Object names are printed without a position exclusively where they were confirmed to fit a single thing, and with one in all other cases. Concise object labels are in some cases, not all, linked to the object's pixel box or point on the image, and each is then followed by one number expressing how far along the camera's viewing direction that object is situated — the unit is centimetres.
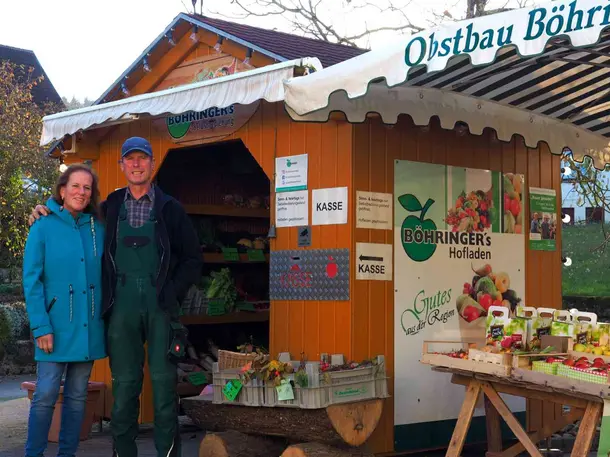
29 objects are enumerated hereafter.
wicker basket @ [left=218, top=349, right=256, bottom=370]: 677
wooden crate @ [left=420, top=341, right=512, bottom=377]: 557
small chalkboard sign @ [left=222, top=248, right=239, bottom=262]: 883
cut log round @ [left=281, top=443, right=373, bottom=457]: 591
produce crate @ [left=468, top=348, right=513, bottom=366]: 558
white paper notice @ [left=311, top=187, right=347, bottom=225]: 654
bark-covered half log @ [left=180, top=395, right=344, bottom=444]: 598
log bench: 596
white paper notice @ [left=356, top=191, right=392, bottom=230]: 655
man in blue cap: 586
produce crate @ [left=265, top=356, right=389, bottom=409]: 591
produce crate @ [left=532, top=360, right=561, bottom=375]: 539
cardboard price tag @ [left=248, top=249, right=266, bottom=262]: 909
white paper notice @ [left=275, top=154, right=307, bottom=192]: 684
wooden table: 517
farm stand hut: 618
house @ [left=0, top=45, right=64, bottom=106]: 2775
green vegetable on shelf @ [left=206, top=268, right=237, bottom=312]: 870
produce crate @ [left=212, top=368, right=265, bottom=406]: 622
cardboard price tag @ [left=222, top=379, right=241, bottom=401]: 631
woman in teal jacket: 567
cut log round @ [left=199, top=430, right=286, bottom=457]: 640
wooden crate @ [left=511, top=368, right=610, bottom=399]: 508
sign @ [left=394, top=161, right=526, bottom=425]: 684
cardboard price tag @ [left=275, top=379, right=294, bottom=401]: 600
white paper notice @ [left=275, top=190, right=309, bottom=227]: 682
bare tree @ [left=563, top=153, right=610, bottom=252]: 1215
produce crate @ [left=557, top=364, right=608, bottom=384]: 511
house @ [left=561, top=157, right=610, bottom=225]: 2700
